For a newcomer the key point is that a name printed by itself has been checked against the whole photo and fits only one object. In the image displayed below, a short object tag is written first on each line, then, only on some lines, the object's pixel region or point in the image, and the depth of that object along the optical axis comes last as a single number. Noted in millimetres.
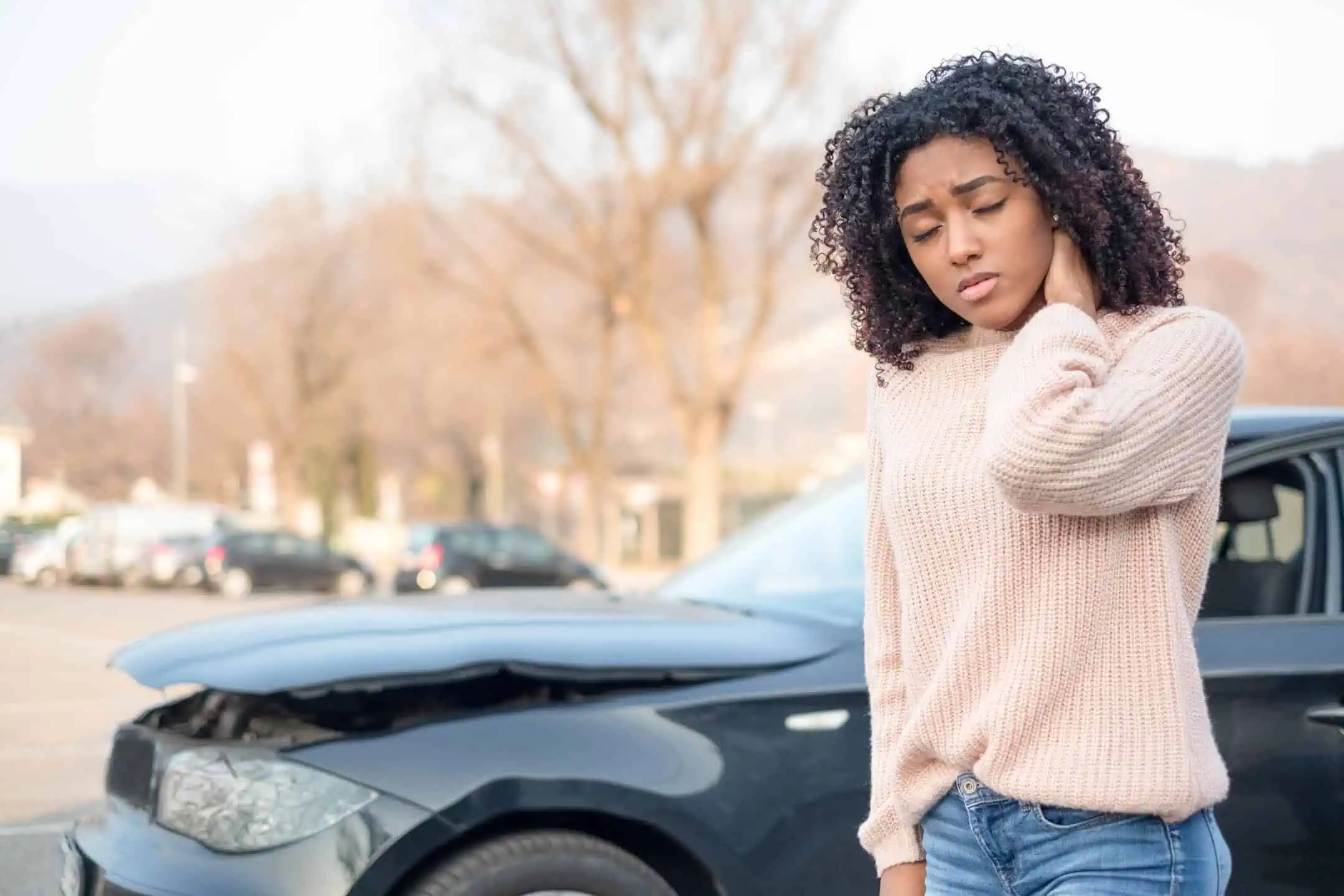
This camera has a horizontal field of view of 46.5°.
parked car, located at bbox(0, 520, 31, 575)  33250
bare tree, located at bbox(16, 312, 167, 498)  73312
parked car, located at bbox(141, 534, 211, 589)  29984
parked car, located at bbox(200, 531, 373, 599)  29734
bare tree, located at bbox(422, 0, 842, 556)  28672
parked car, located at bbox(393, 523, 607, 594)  24828
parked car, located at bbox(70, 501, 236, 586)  30562
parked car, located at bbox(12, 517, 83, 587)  31188
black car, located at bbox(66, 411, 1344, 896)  2977
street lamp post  52312
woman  1742
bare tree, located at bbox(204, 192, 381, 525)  51312
